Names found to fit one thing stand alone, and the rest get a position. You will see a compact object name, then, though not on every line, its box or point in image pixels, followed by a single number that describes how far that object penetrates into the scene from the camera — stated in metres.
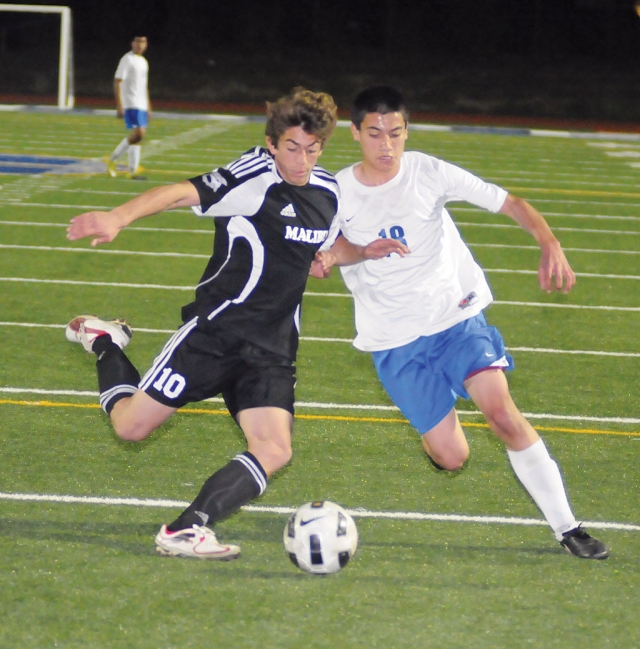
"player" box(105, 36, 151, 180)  34.75
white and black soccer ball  8.28
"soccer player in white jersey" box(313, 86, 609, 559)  9.33
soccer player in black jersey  8.55
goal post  47.79
